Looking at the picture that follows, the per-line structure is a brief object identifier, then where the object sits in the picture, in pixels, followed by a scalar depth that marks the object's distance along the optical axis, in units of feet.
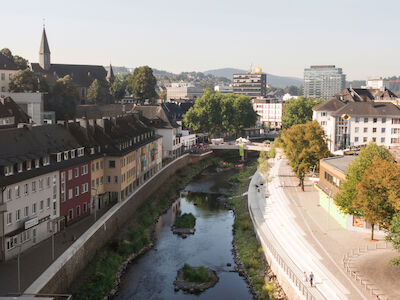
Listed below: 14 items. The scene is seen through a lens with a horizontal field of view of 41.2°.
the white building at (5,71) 320.50
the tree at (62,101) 320.91
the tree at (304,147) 233.96
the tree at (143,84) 481.46
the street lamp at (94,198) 179.24
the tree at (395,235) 112.88
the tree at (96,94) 455.63
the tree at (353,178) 153.58
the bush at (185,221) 190.49
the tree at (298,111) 456.04
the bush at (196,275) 139.64
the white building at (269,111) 612.94
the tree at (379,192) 135.74
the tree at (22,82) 303.89
